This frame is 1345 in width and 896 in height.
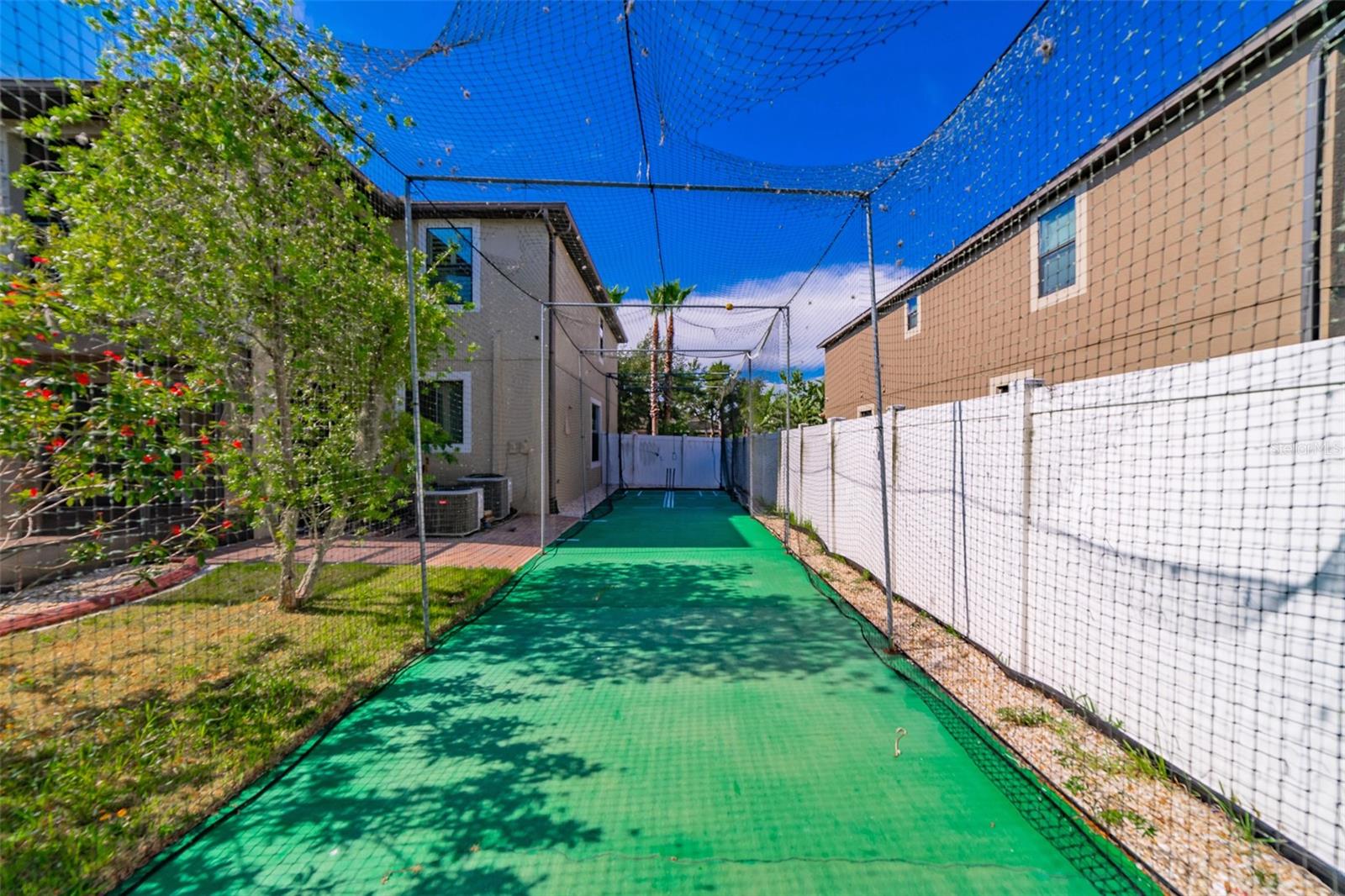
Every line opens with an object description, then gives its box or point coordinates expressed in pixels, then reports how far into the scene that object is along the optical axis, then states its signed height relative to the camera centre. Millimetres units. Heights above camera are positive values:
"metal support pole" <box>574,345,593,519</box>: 11070 +227
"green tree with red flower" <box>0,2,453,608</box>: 2070 +834
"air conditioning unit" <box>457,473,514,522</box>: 8062 -922
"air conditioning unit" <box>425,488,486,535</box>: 7098 -1130
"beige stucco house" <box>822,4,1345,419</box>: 2693 +1344
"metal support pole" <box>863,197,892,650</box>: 3098 +245
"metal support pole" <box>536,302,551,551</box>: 5905 -505
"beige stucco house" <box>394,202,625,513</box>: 8523 +1613
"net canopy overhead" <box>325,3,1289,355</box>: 2486 +1836
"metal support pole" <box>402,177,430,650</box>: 3072 +216
